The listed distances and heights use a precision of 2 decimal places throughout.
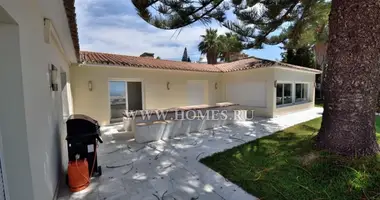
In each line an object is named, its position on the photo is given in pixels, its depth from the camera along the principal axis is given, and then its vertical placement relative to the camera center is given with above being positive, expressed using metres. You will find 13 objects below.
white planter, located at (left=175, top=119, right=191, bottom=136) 8.83 -1.71
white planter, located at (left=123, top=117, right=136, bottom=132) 8.84 -1.55
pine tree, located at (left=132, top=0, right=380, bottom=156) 4.58 +0.19
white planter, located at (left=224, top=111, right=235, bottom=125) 10.86 -1.66
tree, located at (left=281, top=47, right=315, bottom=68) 22.75 +3.57
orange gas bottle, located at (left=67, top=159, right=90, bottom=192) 4.25 -1.82
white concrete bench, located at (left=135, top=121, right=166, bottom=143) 7.66 -1.63
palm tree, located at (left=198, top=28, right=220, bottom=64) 27.52 +6.35
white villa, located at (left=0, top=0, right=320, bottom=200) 2.40 +0.16
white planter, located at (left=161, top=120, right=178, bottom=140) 8.29 -1.72
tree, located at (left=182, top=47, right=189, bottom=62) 36.58 +6.31
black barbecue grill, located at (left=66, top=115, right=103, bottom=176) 4.48 -1.08
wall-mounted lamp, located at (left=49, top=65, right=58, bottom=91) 4.53 +0.33
